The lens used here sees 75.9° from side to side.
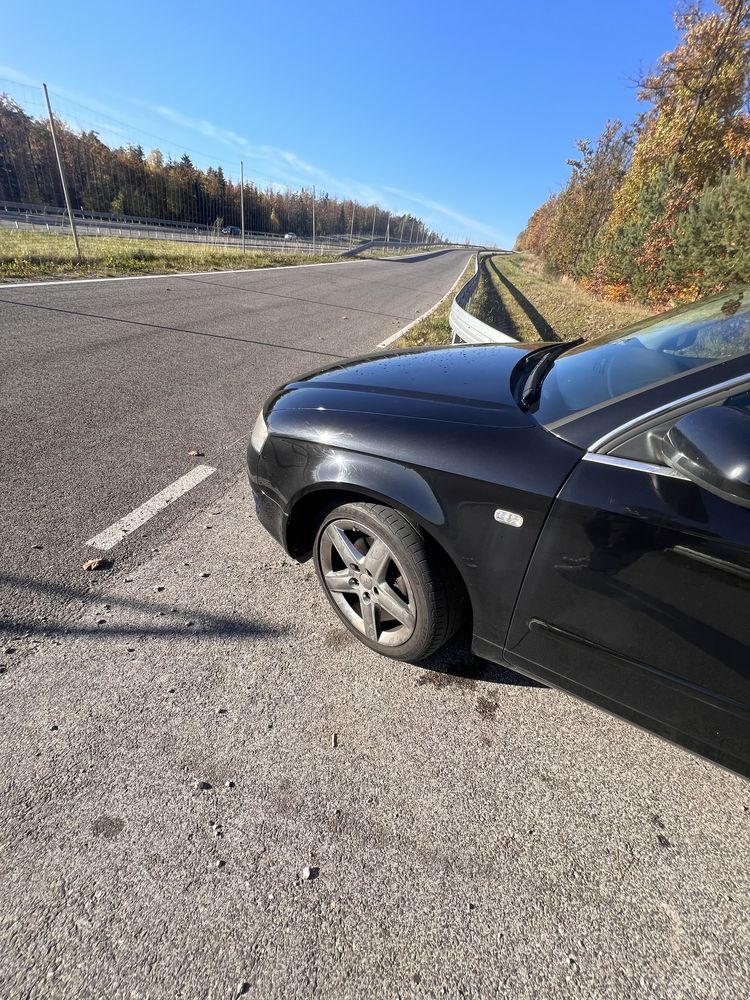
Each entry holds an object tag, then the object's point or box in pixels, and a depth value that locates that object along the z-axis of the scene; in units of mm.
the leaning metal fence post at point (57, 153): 13040
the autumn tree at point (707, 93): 16281
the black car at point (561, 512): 1323
